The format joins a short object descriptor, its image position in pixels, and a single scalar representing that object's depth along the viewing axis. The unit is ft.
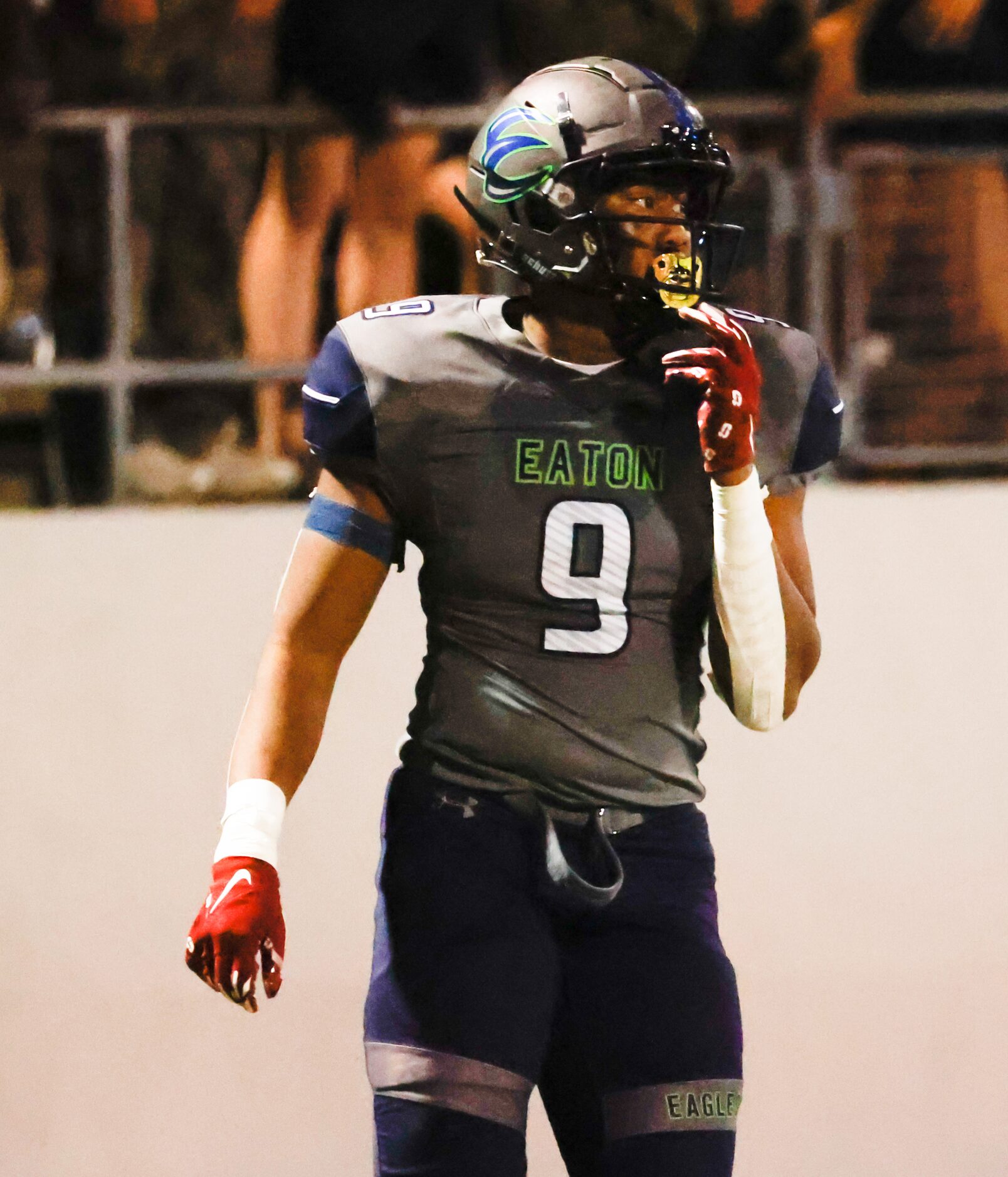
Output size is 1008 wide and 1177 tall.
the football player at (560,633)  55.59
